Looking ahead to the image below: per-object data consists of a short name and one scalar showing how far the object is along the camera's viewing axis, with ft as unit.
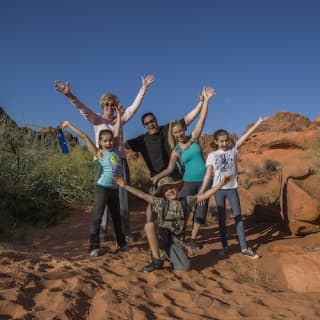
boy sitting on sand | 13.62
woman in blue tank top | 16.11
